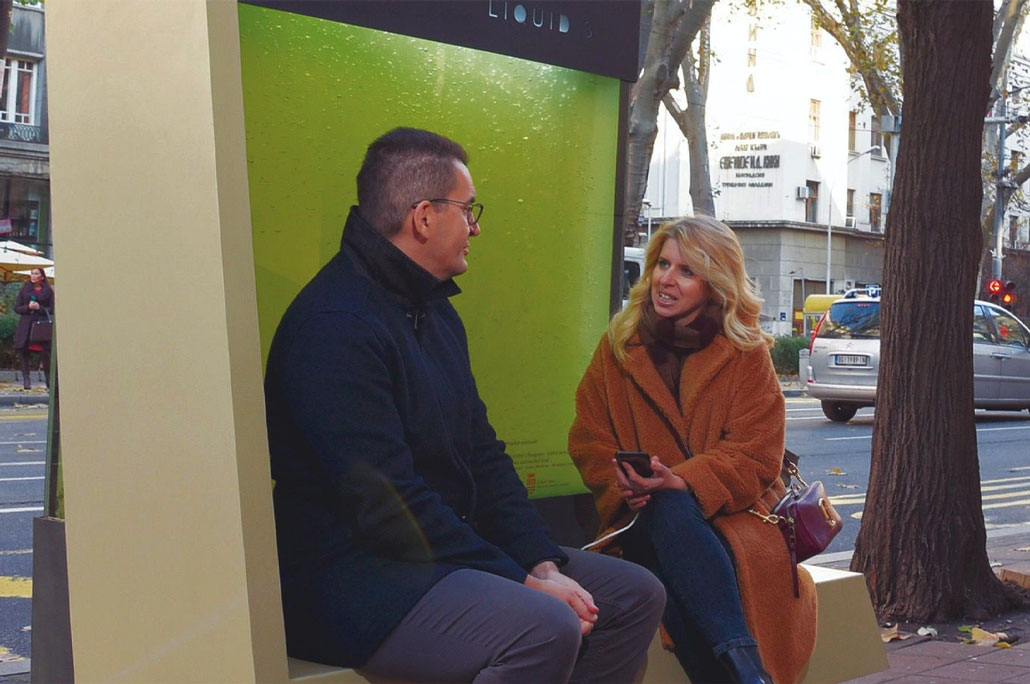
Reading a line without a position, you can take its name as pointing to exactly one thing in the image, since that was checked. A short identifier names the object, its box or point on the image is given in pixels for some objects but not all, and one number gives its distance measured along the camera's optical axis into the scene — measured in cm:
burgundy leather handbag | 390
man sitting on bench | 280
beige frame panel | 283
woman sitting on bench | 363
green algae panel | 398
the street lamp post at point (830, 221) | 5219
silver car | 1912
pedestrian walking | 2014
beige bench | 423
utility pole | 3209
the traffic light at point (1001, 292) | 3044
